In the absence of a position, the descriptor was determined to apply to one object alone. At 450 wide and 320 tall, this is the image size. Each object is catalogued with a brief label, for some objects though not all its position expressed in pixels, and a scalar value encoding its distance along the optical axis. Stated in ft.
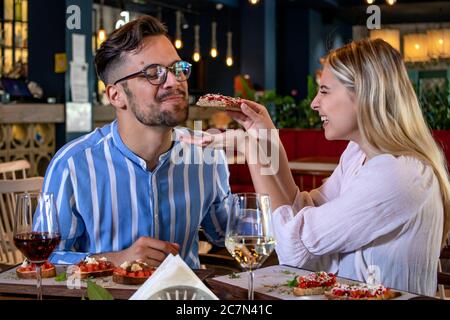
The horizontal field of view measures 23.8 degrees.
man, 7.73
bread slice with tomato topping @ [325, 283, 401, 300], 5.94
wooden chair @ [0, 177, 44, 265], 10.32
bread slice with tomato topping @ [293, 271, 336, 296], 6.14
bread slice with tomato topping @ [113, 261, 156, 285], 6.33
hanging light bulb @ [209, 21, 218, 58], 44.73
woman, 6.88
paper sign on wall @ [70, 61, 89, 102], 28.30
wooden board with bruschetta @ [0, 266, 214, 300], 6.16
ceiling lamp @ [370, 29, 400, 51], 45.91
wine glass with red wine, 5.92
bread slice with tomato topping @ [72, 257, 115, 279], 6.51
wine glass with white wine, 5.79
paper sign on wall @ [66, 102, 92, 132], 27.83
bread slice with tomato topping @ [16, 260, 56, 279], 6.51
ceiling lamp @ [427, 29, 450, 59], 47.95
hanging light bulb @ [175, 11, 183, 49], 42.03
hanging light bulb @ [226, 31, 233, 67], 46.43
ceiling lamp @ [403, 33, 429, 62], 49.98
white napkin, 4.96
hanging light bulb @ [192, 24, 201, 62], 44.31
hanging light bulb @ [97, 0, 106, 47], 31.71
